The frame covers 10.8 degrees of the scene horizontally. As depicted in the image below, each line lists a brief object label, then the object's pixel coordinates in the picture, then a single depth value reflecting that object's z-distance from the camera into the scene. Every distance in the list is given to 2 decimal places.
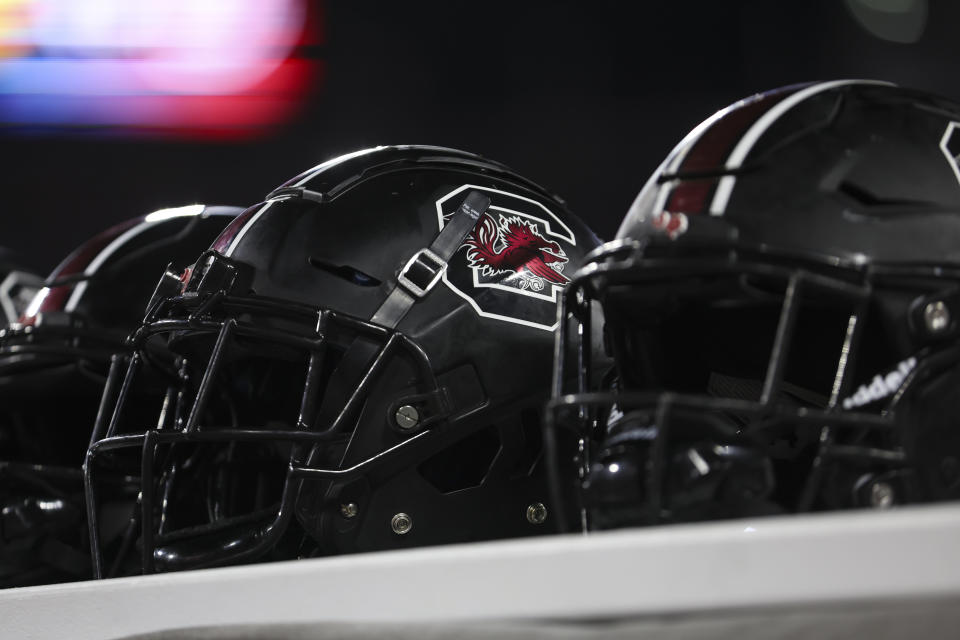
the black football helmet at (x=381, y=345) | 2.91
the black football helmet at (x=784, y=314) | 2.74
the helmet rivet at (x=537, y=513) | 2.95
